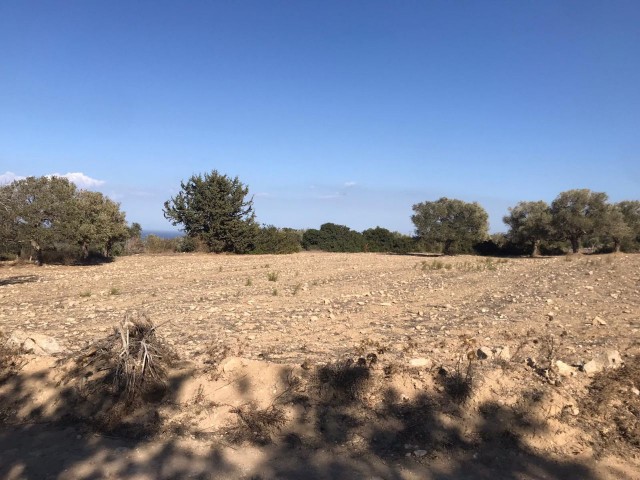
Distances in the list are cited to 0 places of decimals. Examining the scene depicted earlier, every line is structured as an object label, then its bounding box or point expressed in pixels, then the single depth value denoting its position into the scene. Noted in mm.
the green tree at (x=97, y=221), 20375
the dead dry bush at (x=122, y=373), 4672
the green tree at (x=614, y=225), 29391
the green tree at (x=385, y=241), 39672
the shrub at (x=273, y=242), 32875
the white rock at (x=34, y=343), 5848
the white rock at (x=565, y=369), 4855
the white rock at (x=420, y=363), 5125
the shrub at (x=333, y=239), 39625
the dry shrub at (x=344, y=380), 4684
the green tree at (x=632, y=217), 33344
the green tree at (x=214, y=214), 31484
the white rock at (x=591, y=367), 4914
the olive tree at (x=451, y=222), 32034
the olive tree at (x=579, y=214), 29562
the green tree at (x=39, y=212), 17344
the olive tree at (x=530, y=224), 31178
